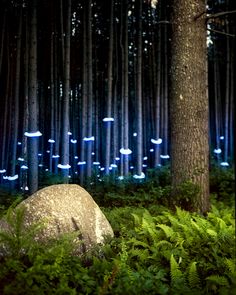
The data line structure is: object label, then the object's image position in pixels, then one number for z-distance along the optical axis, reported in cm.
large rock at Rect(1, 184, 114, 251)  483
